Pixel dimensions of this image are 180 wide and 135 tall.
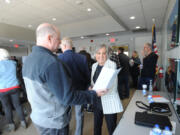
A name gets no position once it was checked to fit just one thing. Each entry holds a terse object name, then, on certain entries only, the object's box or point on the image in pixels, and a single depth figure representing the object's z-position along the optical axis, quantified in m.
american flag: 3.77
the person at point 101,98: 1.28
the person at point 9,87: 1.95
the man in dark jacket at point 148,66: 2.57
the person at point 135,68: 4.62
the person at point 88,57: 2.97
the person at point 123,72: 3.26
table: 0.86
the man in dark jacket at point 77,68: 1.65
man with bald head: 0.74
